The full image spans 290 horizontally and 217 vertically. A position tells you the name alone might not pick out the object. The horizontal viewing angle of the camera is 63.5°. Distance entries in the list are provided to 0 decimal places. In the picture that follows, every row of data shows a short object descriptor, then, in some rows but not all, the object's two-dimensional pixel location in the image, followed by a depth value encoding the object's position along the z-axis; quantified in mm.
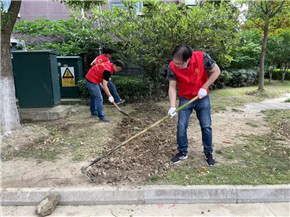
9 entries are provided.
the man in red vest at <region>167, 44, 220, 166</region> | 3047
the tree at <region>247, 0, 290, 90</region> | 8516
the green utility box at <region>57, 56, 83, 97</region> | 6998
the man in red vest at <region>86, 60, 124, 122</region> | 4992
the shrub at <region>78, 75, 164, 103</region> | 7094
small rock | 2469
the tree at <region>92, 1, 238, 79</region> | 5184
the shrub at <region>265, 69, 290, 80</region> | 15383
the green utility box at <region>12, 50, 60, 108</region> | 5297
